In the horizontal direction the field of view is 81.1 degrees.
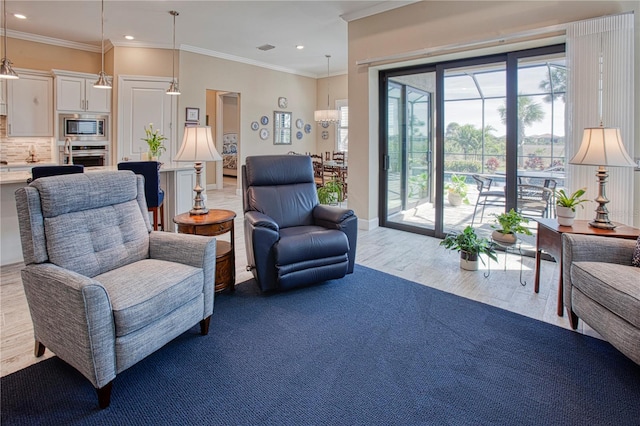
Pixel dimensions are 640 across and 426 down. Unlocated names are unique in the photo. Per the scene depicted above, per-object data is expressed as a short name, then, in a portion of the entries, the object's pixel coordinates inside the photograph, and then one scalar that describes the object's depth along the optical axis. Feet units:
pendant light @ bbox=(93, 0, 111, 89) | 14.95
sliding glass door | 13.29
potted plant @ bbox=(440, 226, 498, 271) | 12.08
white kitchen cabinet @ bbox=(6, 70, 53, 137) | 19.99
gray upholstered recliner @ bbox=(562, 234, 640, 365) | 6.32
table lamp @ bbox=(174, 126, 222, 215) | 9.97
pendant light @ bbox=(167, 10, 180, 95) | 17.74
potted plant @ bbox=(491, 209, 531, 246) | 11.21
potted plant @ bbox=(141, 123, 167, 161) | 15.25
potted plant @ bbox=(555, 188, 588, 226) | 9.49
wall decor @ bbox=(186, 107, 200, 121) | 23.78
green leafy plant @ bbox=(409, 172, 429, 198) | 17.20
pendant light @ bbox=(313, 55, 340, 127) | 27.76
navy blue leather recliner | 9.75
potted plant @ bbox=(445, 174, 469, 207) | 15.81
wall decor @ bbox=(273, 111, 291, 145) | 29.53
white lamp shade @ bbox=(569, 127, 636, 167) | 8.81
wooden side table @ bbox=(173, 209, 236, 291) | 9.50
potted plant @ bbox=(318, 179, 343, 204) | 18.06
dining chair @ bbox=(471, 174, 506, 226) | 14.65
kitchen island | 11.82
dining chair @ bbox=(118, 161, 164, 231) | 12.76
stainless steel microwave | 21.15
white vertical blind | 10.60
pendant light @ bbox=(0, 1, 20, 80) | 12.20
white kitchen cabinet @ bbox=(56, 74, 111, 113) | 20.88
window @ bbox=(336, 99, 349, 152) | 30.99
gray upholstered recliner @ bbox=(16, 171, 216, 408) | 5.70
